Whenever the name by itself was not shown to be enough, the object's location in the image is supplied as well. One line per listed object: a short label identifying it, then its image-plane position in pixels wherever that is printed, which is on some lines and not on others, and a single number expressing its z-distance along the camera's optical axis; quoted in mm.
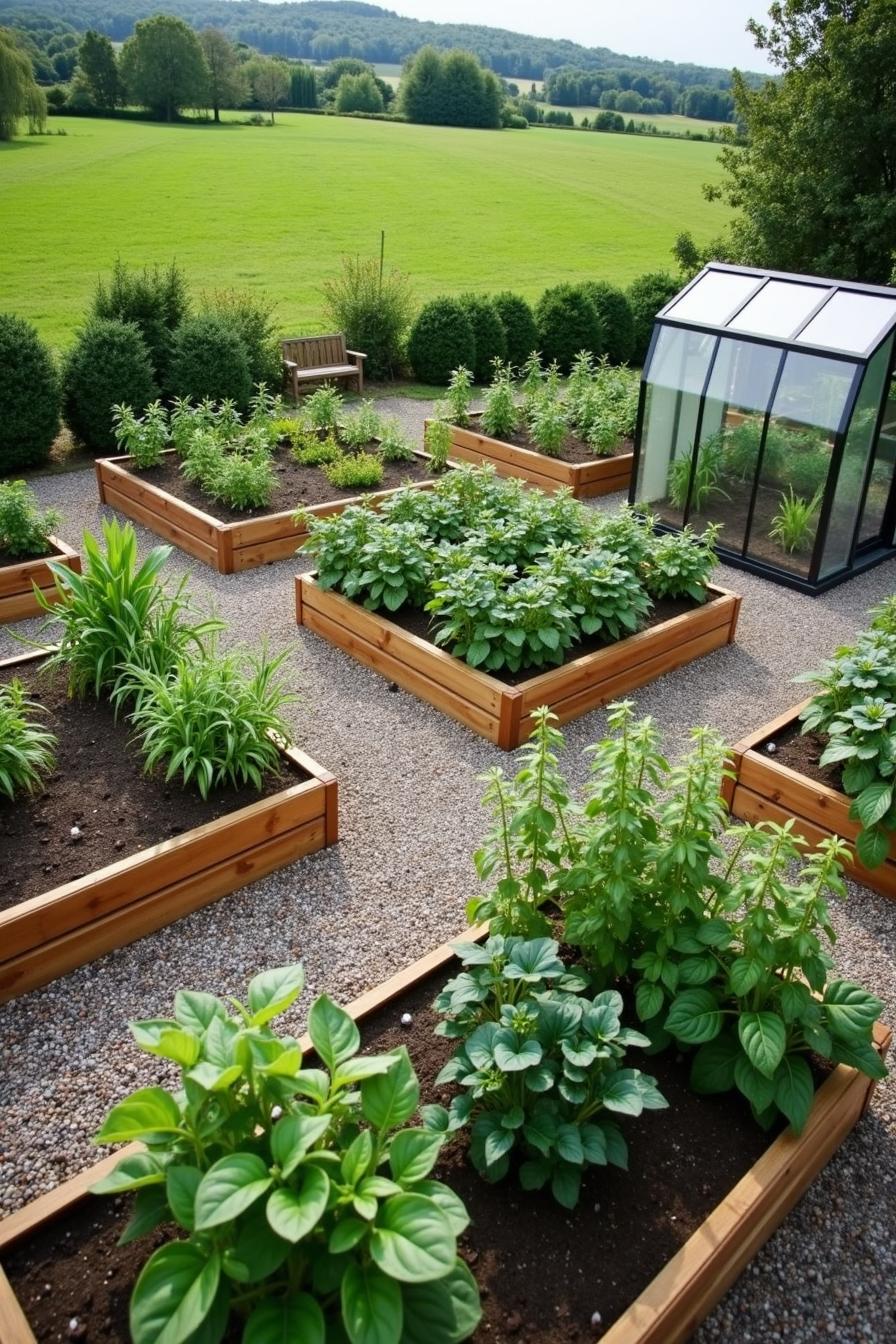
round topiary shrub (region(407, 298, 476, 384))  13266
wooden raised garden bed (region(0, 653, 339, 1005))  3938
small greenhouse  7422
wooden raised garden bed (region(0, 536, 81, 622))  6938
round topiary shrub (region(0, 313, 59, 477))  9203
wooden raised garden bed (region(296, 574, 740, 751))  5703
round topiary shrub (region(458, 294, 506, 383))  13477
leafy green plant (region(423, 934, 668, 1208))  2758
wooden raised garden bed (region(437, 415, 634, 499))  9422
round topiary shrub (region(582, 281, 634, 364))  14555
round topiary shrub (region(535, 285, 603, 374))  14016
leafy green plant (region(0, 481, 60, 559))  7062
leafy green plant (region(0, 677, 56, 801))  4477
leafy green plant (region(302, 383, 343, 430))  9875
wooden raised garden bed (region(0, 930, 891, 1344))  2523
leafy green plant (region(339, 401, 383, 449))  9602
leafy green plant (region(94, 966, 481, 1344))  1995
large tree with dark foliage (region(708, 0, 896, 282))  11953
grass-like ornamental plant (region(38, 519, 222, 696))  5145
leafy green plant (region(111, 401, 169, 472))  8750
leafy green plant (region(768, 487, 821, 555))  7809
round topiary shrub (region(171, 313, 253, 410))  10570
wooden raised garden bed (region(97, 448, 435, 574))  7820
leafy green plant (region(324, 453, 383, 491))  8664
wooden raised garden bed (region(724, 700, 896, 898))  4828
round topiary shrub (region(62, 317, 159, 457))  9867
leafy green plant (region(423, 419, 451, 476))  9172
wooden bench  12594
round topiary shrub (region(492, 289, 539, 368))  13836
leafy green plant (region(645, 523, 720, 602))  6824
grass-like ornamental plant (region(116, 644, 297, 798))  4613
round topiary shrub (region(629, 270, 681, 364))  14961
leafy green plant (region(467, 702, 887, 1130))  3057
